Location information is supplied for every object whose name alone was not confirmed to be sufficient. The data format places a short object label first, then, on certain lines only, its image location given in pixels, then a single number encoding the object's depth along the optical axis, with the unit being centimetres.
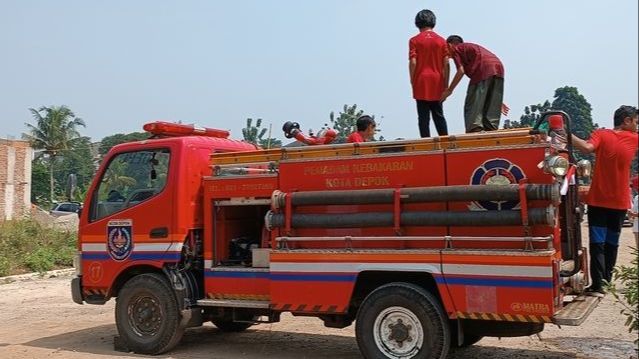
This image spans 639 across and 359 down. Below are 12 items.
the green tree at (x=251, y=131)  3881
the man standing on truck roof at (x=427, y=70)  723
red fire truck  548
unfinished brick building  2753
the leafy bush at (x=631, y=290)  514
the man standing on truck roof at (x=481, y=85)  701
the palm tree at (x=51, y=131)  4903
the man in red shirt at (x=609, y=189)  654
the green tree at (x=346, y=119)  5994
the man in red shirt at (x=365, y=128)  763
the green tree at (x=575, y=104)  7969
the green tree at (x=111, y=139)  7291
